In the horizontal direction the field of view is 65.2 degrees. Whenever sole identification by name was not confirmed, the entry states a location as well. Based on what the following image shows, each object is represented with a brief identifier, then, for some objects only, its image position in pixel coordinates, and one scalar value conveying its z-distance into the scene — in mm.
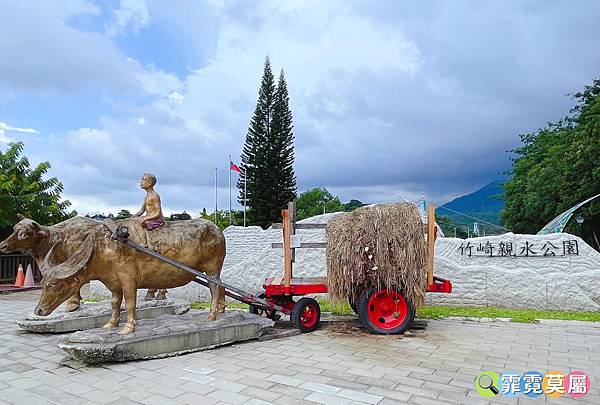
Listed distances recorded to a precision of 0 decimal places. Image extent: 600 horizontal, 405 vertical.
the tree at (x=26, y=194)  16344
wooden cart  7320
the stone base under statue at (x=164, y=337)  5363
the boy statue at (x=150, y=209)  6457
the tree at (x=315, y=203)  57803
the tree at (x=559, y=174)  21422
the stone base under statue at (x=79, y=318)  7325
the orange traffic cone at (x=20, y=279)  15419
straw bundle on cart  7133
